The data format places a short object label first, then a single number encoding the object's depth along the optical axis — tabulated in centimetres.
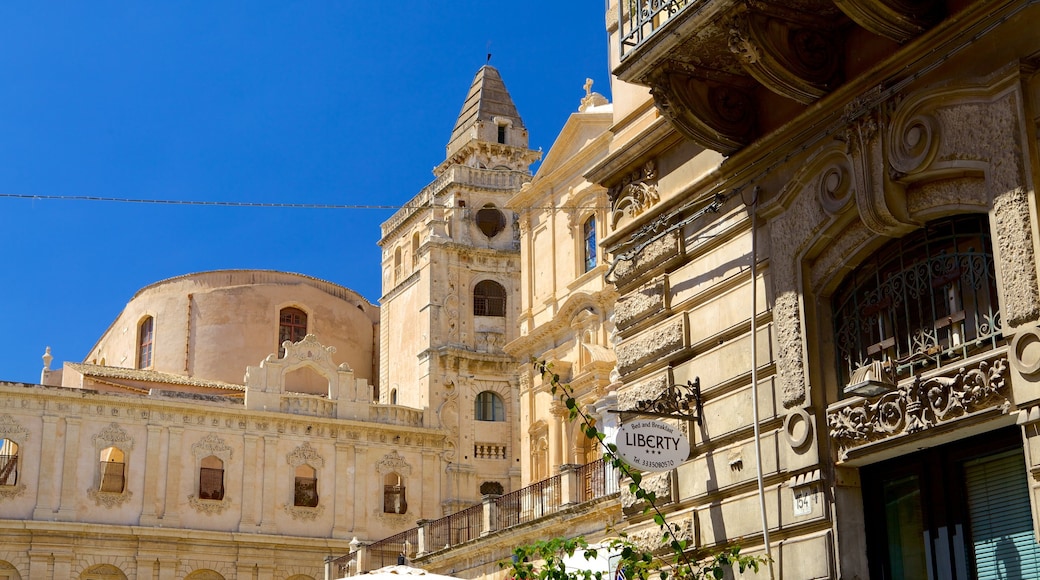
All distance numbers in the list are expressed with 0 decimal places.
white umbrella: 1195
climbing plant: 940
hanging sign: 962
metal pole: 927
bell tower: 4688
